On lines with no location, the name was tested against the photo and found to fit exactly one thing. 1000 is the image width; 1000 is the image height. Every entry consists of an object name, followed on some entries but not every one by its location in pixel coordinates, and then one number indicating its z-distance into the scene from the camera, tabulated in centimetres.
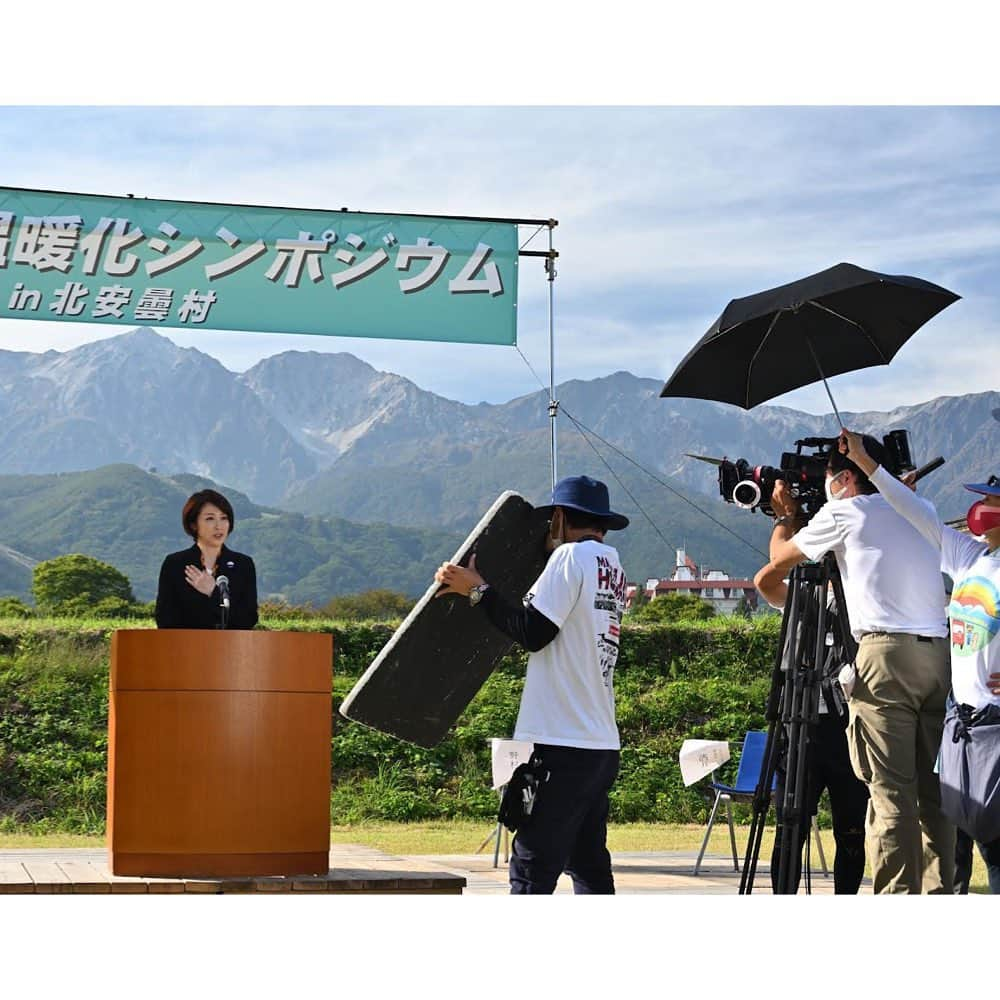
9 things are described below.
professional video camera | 506
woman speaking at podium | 515
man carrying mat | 412
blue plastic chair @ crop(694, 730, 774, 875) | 788
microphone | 502
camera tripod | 465
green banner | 827
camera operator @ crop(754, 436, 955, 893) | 449
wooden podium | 471
